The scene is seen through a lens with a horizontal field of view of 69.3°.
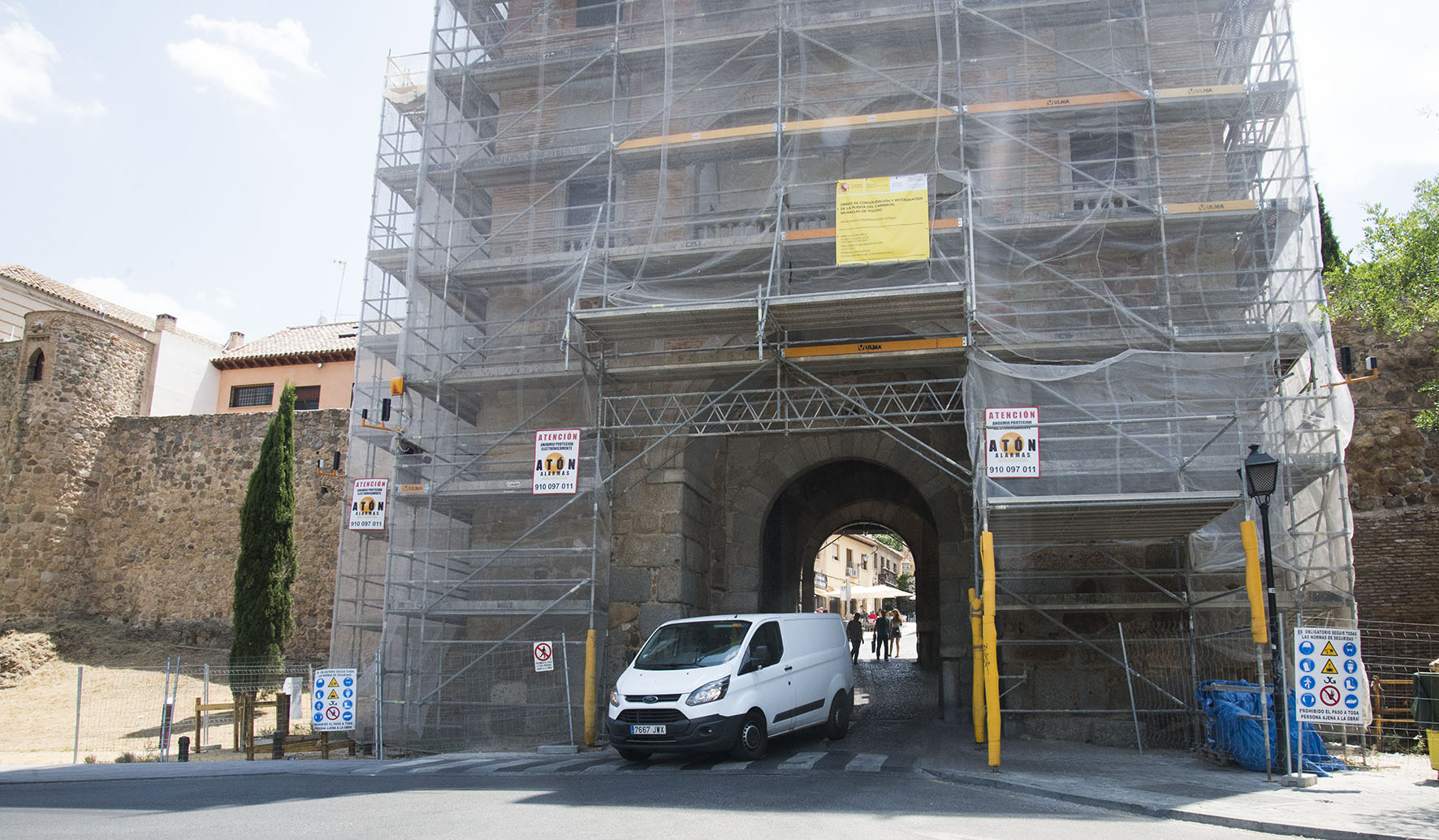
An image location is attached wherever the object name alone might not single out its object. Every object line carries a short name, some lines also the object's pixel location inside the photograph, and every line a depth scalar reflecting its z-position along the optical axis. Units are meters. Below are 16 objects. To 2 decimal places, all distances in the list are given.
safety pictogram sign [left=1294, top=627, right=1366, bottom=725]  8.41
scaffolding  11.58
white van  9.75
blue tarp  9.23
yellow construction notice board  12.55
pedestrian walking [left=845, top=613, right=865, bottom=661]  23.61
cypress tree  16.95
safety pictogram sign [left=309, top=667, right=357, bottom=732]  11.59
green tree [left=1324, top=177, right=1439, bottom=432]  13.03
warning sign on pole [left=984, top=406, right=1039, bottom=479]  10.87
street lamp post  8.77
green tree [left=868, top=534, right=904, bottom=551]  62.01
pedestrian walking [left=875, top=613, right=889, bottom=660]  27.36
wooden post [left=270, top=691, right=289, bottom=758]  11.98
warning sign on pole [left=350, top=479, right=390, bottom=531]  13.98
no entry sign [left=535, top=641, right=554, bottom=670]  12.12
